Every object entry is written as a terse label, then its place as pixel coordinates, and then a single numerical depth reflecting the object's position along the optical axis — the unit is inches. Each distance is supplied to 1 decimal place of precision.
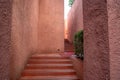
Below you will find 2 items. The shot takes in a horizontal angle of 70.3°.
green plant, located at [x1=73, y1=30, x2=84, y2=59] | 75.3
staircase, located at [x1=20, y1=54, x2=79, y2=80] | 82.1
